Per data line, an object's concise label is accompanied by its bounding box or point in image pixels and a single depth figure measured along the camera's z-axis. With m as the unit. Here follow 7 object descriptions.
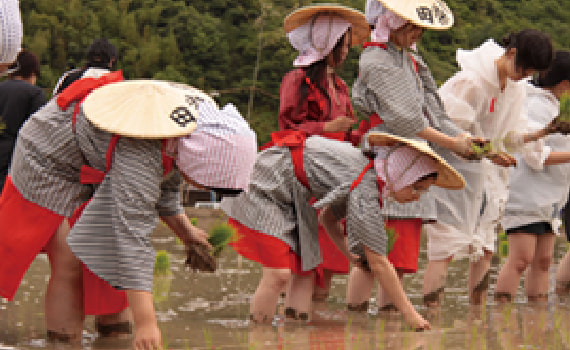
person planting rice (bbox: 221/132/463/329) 7.98
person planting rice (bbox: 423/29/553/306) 10.02
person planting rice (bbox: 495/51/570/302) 11.10
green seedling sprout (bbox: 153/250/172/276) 10.35
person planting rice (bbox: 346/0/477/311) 8.95
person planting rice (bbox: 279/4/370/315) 9.68
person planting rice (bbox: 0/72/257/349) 6.41
